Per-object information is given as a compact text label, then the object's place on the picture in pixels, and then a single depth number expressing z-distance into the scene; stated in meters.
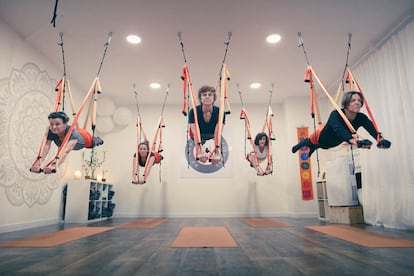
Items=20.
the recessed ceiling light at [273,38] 5.23
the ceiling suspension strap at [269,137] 5.71
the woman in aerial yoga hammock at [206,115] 3.88
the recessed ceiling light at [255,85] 7.31
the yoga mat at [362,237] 3.29
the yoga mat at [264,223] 5.59
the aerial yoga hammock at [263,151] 5.69
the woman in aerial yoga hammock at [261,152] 5.74
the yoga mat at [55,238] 3.43
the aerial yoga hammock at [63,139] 3.57
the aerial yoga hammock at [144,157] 5.38
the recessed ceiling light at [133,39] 5.20
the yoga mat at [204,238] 3.35
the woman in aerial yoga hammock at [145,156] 5.43
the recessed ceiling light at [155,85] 7.29
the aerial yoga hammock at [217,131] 3.37
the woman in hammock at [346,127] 3.44
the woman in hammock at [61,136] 3.81
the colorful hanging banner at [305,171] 7.89
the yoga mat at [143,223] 5.63
